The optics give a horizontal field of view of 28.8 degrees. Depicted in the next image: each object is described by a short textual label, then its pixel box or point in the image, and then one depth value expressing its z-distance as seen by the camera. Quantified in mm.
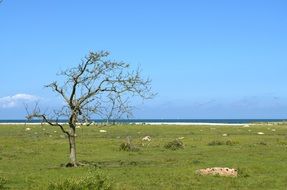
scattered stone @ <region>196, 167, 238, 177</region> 30484
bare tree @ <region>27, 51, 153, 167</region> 36406
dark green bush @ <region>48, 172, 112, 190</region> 20938
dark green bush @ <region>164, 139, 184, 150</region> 51150
